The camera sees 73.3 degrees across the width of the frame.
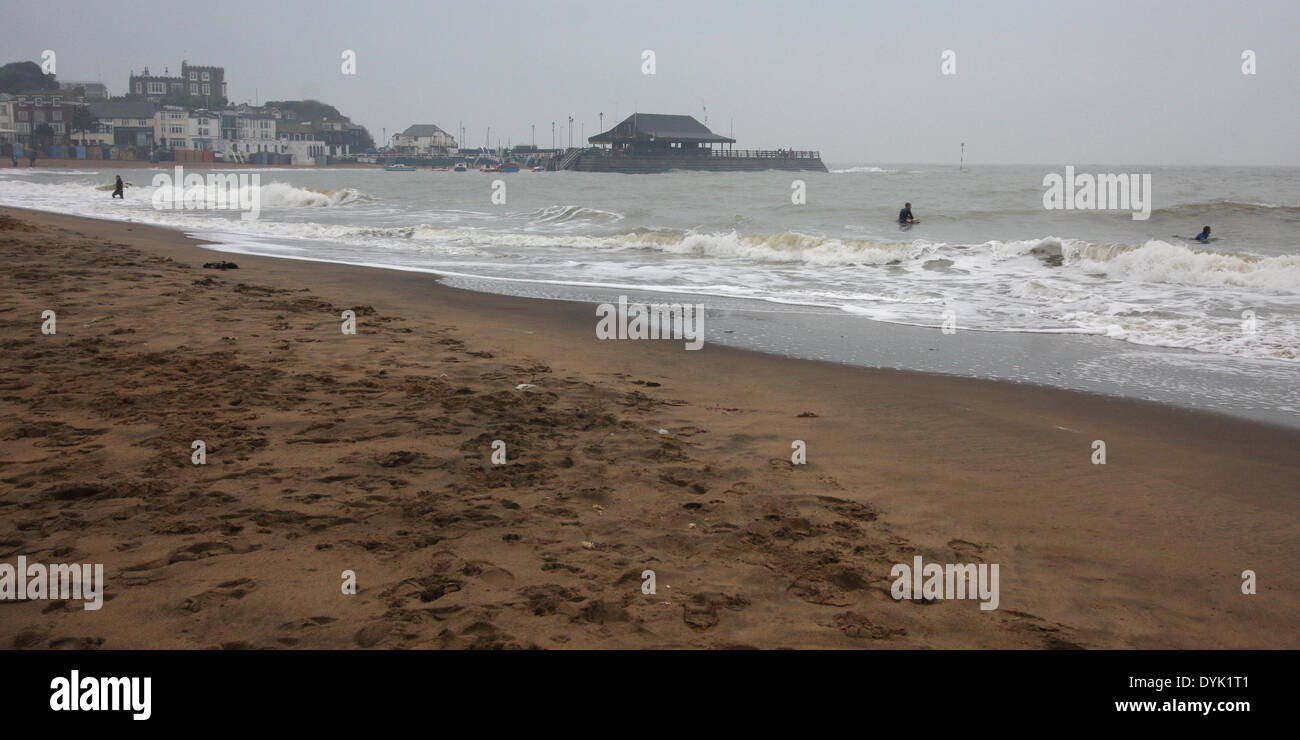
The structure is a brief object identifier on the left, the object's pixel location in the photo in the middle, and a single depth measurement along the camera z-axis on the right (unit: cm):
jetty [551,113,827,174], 9219
